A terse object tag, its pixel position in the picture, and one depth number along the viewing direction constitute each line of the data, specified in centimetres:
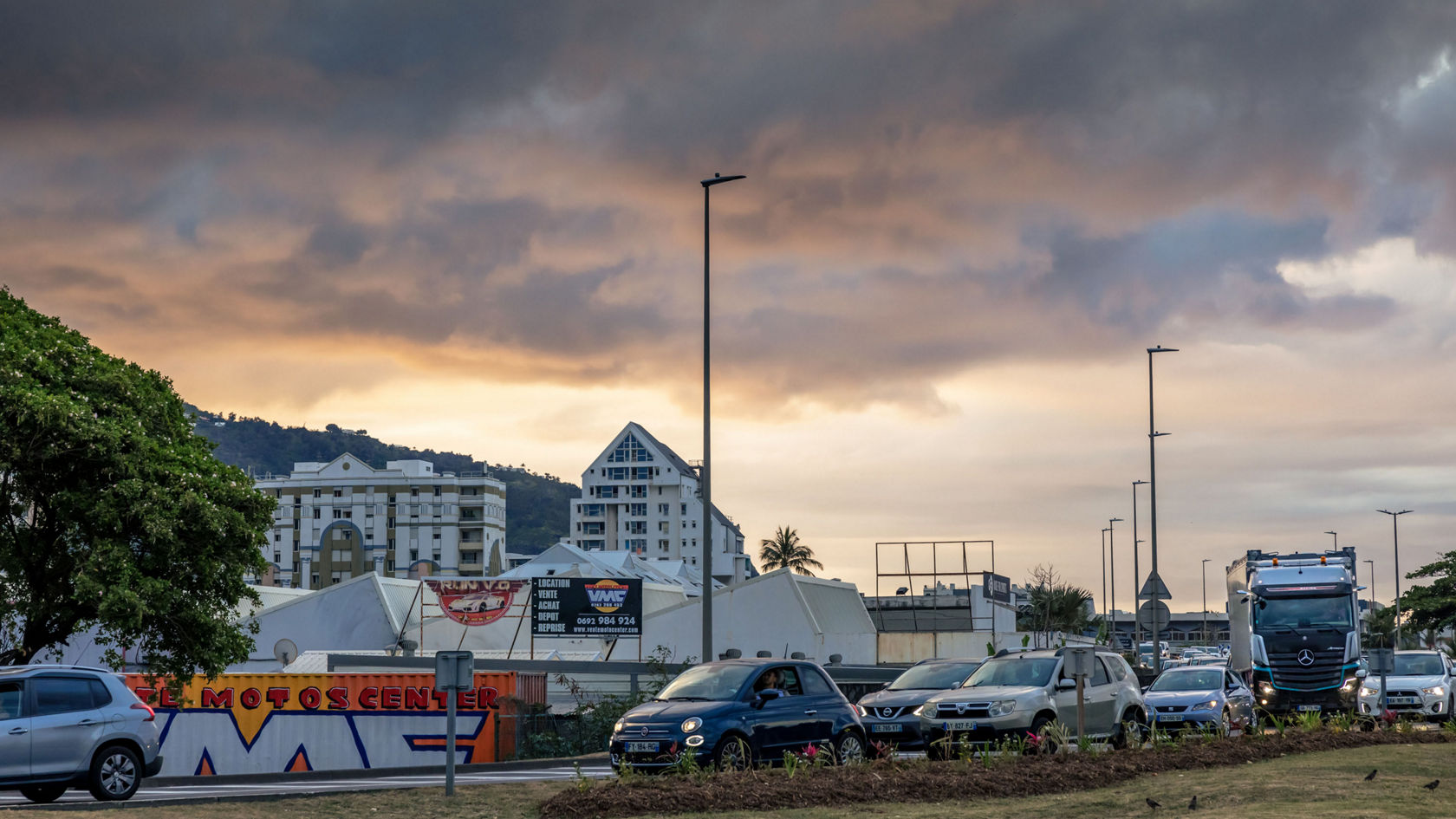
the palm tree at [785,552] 17225
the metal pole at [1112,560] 10838
